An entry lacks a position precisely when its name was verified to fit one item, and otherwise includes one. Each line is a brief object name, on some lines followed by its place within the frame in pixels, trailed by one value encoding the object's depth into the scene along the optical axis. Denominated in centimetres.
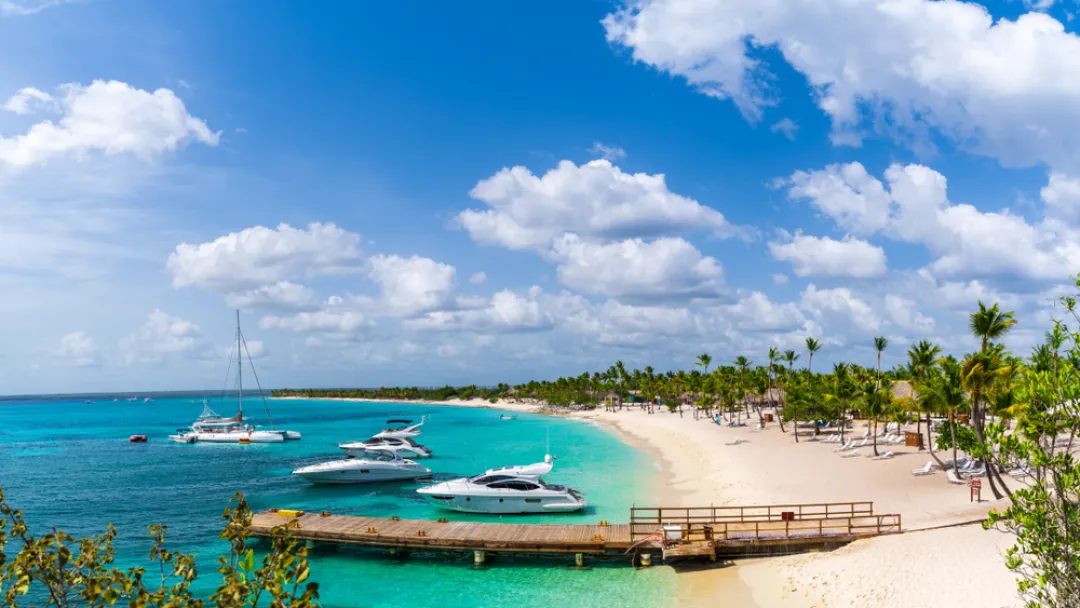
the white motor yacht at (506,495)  3834
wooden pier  2802
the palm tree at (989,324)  4166
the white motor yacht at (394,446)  6088
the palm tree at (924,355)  5369
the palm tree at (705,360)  12744
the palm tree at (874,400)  5242
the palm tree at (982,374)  3127
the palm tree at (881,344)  8881
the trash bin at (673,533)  2833
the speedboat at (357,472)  5041
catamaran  9050
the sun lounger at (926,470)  4188
